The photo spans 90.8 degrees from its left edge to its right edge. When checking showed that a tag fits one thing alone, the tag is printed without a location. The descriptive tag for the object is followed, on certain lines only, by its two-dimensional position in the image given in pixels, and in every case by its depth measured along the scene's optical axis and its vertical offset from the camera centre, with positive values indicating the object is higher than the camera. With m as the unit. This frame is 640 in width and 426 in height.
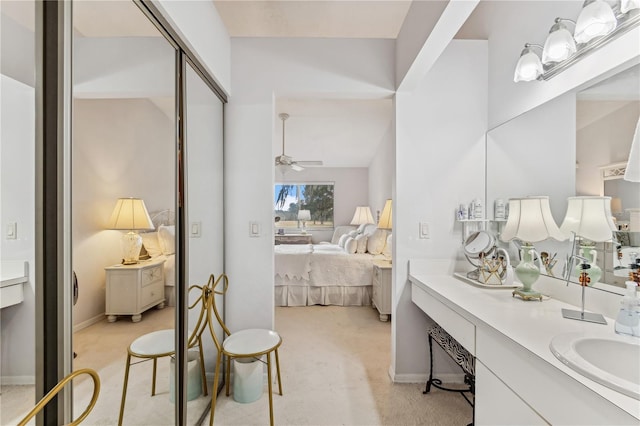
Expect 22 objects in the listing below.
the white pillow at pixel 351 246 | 4.55 -0.50
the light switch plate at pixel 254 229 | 2.32 -0.13
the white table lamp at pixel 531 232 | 1.68 -0.11
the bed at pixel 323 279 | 4.17 -0.89
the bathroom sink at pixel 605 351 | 1.01 -0.45
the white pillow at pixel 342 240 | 5.46 -0.51
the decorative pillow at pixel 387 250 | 4.04 -0.53
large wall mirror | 1.30 +0.30
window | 7.62 +0.17
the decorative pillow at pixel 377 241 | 4.46 -0.42
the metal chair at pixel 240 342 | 1.80 -0.81
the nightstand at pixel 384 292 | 3.60 -0.92
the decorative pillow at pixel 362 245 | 4.58 -0.49
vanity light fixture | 1.27 +0.79
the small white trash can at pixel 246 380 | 2.06 -1.11
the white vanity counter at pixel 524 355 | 0.83 -0.49
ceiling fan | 4.60 +0.80
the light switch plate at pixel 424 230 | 2.34 -0.14
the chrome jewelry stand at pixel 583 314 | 1.32 -0.45
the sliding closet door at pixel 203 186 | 1.68 +0.15
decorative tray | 1.95 -0.46
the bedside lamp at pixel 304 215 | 7.51 -0.11
